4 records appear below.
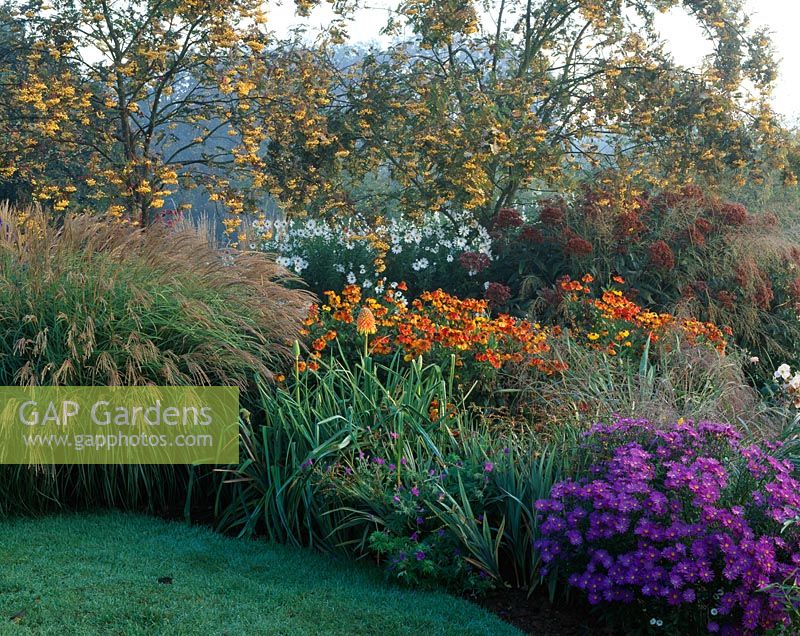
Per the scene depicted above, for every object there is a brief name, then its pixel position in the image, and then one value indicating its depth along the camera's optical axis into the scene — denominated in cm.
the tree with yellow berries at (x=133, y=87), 799
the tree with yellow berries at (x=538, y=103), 858
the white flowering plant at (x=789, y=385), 493
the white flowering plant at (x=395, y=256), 823
